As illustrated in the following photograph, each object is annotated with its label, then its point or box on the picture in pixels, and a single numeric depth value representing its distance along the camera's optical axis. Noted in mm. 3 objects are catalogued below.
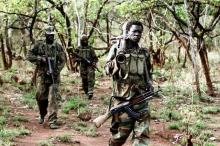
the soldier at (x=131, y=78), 7008
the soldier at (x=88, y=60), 16062
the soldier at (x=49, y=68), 10977
